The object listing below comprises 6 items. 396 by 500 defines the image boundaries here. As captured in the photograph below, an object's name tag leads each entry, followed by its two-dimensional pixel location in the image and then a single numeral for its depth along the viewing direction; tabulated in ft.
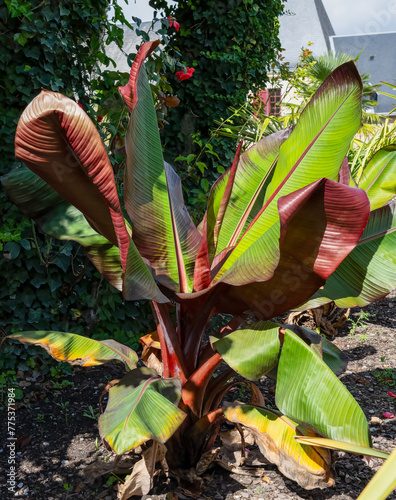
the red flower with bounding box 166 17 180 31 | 10.90
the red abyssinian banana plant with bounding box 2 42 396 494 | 4.73
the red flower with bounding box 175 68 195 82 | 10.92
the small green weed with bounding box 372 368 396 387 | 10.08
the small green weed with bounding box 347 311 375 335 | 13.48
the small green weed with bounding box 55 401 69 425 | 8.16
